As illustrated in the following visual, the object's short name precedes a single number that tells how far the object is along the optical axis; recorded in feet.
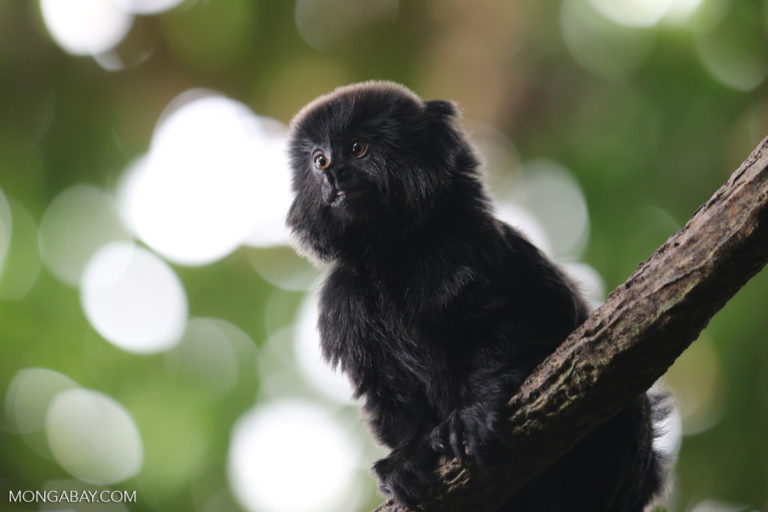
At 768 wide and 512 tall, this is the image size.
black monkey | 21.13
